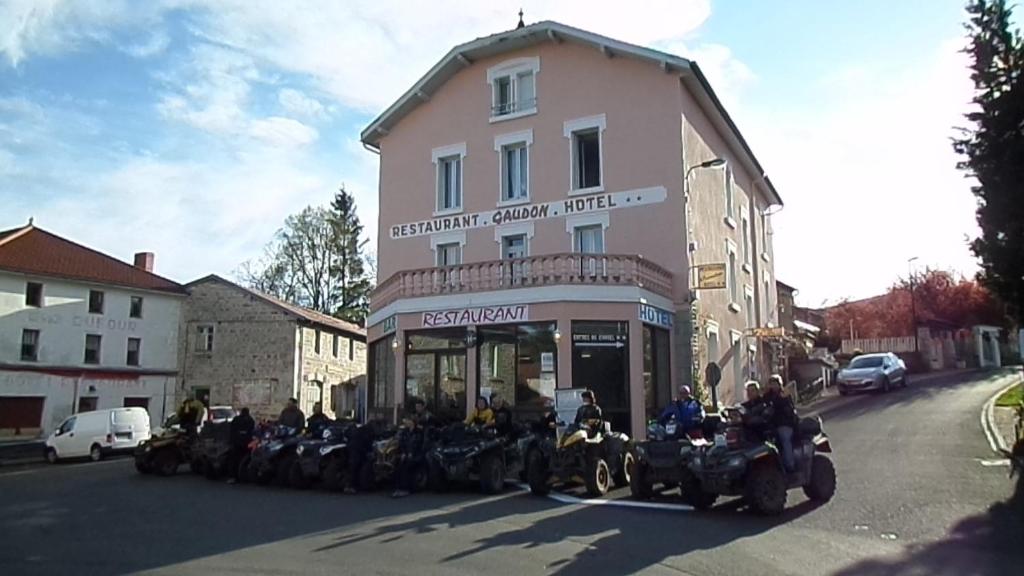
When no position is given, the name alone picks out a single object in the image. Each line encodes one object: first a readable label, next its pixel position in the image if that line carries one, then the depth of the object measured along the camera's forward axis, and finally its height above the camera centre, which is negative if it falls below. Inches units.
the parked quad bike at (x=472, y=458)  523.5 -36.0
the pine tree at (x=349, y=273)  1931.6 +302.1
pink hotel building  713.0 +181.3
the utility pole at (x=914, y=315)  1576.0 +165.1
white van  956.6 -36.9
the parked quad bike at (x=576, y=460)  498.9 -35.7
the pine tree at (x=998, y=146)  507.2 +156.7
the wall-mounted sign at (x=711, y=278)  776.9 +114.4
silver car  1113.4 +33.3
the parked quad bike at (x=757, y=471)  403.9 -35.4
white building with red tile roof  1240.2 +112.1
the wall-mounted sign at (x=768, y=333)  1011.8 +81.5
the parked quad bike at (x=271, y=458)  579.2 -38.5
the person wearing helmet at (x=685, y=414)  479.8 -8.1
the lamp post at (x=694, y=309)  775.7 +87.2
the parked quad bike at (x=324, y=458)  550.6 -37.0
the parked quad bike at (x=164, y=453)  681.0 -40.9
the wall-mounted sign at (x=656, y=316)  726.5 +75.7
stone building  1408.7 +90.7
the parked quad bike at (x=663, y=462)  434.0 -33.7
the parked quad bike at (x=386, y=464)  538.0 -40.0
